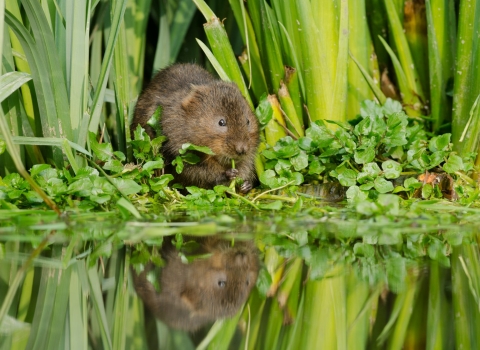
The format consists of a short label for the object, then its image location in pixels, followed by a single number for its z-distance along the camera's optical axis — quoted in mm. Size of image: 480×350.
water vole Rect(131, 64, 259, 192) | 8523
